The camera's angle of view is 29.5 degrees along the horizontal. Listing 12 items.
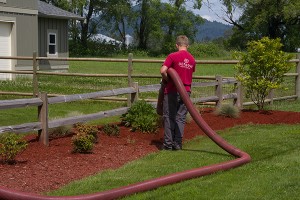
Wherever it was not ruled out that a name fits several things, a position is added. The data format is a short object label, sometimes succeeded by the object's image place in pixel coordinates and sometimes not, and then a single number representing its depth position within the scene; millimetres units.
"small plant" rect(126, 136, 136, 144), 9673
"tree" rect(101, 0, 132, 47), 54562
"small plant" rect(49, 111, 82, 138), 9829
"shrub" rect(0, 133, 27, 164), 7672
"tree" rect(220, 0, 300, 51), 56594
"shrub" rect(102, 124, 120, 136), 10125
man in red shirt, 8945
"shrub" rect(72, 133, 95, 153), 8523
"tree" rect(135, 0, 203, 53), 56312
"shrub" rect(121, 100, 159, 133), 10445
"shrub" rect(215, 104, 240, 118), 12258
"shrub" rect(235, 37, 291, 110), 12938
